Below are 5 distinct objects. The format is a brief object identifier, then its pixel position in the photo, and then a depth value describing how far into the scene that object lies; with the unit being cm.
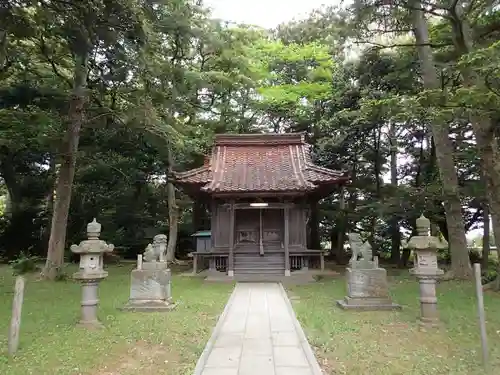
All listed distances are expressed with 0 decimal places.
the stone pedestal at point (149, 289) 810
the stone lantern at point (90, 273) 671
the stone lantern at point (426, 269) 682
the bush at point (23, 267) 1416
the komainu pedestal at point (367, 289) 807
